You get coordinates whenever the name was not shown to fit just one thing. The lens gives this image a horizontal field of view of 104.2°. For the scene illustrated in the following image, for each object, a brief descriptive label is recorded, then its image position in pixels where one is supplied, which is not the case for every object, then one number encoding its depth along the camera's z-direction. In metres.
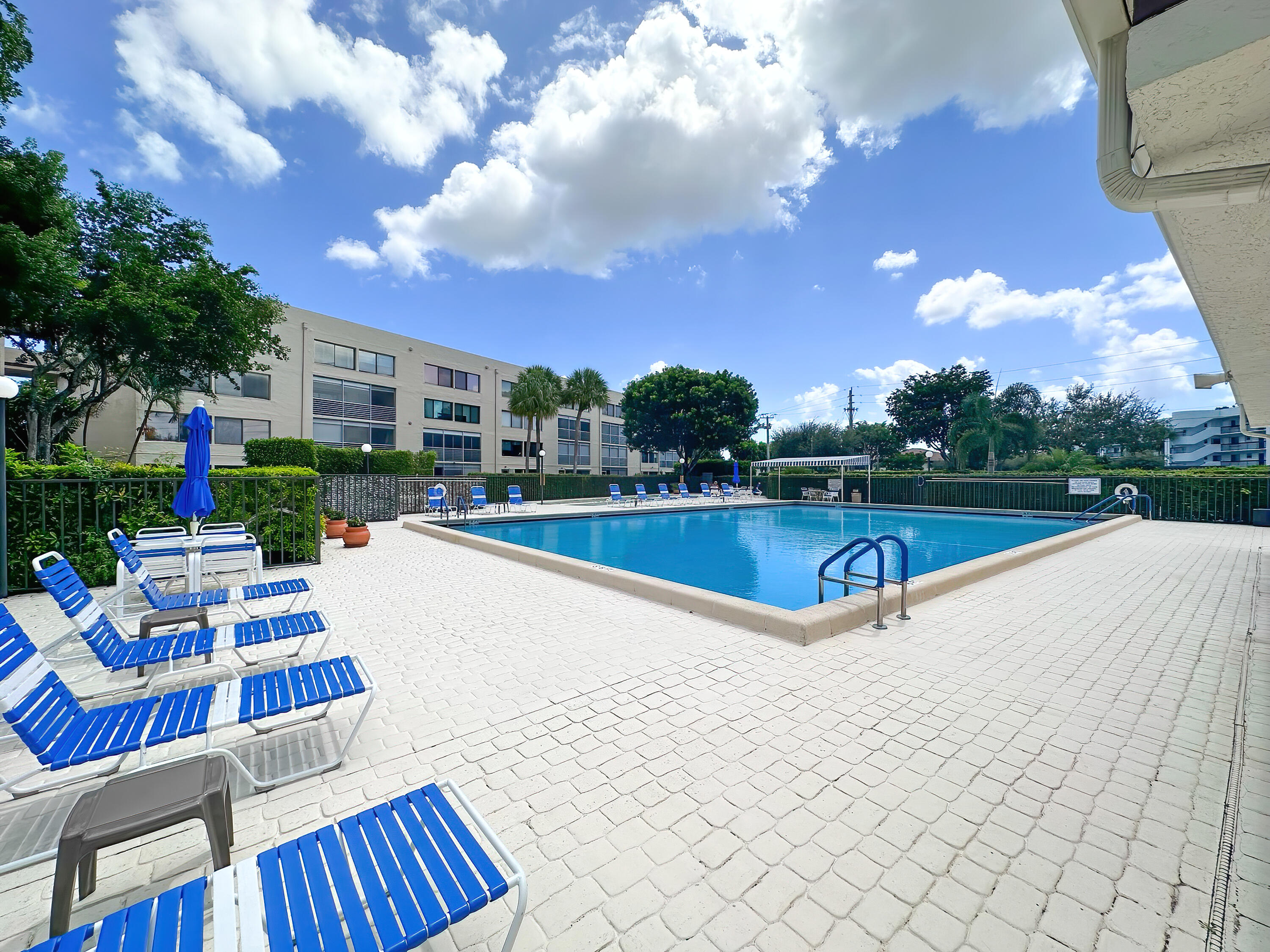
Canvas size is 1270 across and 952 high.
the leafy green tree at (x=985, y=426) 37.06
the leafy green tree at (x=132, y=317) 12.67
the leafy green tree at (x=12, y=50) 11.29
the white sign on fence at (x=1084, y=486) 18.72
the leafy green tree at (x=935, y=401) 48.78
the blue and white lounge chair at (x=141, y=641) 3.15
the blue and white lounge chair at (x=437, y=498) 18.11
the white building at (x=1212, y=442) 75.44
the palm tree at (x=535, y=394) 30.75
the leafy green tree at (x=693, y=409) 36.41
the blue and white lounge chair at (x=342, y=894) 1.17
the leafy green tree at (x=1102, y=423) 47.22
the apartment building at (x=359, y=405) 22.08
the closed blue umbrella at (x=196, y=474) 6.25
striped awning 24.14
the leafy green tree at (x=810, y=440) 53.75
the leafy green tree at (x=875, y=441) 53.81
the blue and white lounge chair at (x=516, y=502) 20.97
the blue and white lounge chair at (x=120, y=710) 2.00
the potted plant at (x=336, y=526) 12.00
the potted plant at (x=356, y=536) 11.23
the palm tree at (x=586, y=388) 34.47
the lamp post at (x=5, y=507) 5.57
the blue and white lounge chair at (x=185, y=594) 4.49
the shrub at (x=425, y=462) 26.91
